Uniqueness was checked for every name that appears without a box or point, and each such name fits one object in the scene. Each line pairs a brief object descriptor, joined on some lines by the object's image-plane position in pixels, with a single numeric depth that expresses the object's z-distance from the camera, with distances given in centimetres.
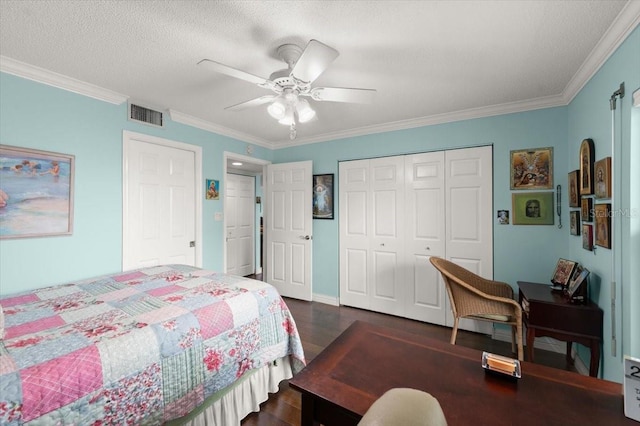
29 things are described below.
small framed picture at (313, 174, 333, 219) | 395
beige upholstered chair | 38
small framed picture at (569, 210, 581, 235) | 232
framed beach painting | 200
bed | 104
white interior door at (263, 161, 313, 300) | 401
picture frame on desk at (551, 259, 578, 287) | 229
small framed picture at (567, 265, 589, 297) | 199
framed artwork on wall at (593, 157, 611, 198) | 173
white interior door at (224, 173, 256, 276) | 516
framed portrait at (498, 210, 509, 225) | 287
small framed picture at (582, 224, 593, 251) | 204
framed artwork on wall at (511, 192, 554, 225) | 270
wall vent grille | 272
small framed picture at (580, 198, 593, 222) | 206
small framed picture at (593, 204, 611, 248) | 176
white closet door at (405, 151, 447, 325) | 318
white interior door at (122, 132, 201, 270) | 272
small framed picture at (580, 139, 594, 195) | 202
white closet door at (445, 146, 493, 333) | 295
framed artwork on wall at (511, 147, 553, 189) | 270
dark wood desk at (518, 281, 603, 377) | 187
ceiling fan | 151
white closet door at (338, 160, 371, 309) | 368
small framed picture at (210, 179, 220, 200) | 345
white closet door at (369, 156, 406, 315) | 343
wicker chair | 224
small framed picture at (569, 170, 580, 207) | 228
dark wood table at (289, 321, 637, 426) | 78
